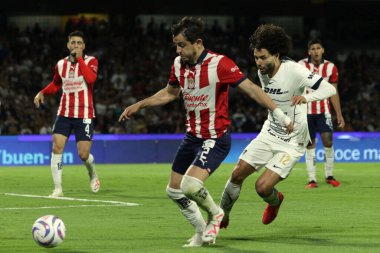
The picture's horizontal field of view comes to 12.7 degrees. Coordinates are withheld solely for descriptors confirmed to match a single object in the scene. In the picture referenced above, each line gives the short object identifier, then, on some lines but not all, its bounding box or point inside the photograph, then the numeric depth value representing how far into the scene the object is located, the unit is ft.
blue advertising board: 145.55
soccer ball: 49.66
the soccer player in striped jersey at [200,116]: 52.17
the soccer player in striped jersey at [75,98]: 86.94
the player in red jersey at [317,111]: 94.57
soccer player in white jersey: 57.79
